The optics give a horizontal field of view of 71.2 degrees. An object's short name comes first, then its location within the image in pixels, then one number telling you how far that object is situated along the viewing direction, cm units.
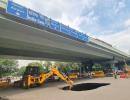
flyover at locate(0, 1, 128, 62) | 927
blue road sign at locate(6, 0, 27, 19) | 852
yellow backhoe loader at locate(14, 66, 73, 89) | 1117
